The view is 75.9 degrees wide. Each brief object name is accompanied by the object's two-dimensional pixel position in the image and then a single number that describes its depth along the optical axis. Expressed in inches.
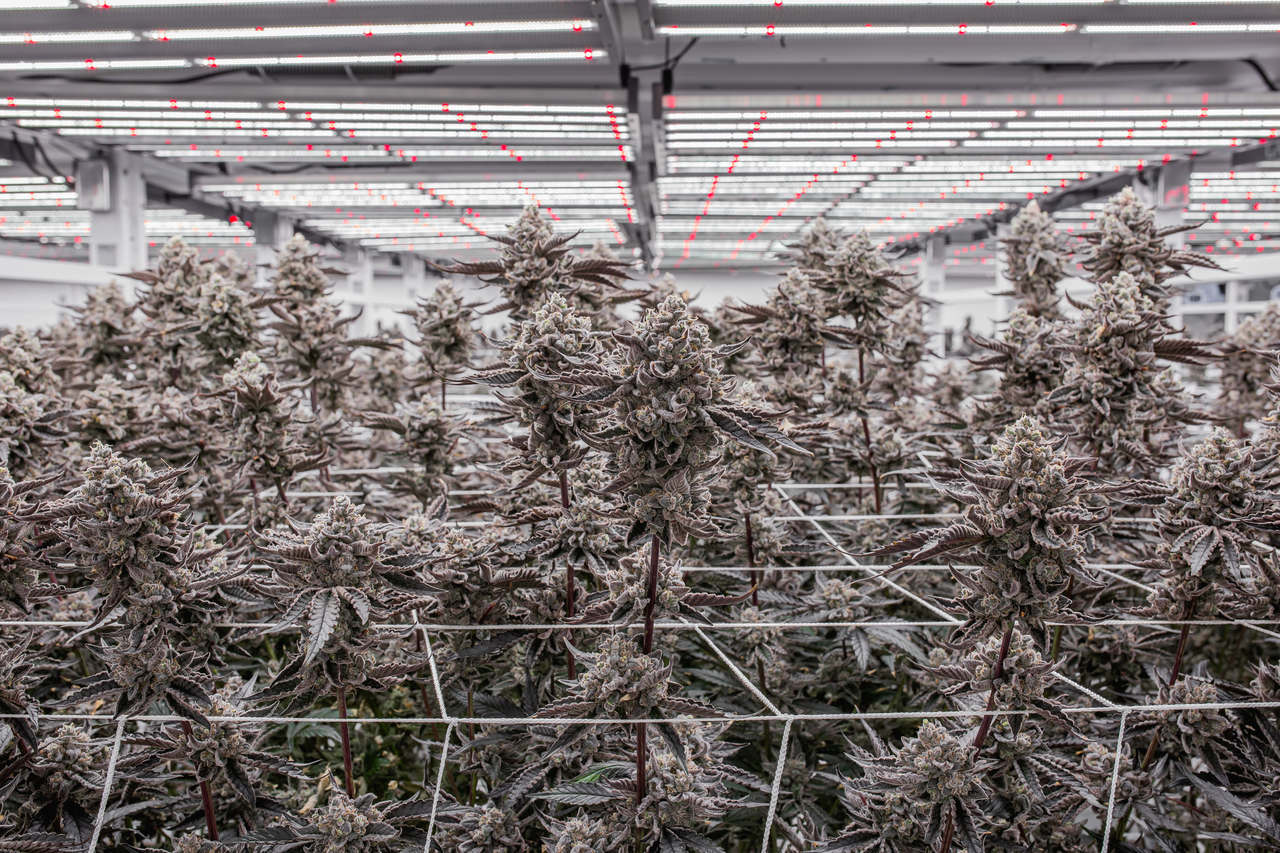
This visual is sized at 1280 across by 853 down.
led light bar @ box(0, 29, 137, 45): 175.9
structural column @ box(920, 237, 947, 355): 501.0
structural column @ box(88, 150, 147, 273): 315.3
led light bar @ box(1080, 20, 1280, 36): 172.4
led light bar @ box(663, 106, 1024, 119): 231.5
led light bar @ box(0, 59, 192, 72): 191.5
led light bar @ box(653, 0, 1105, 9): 161.8
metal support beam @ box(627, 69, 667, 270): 235.0
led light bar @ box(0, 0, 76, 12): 162.2
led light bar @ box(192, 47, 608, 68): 191.5
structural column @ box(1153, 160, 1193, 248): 307.0
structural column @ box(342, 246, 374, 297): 557.1
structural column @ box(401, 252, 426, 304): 661.3
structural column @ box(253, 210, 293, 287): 407.5
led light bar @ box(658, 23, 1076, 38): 174.2
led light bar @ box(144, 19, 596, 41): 174.2
